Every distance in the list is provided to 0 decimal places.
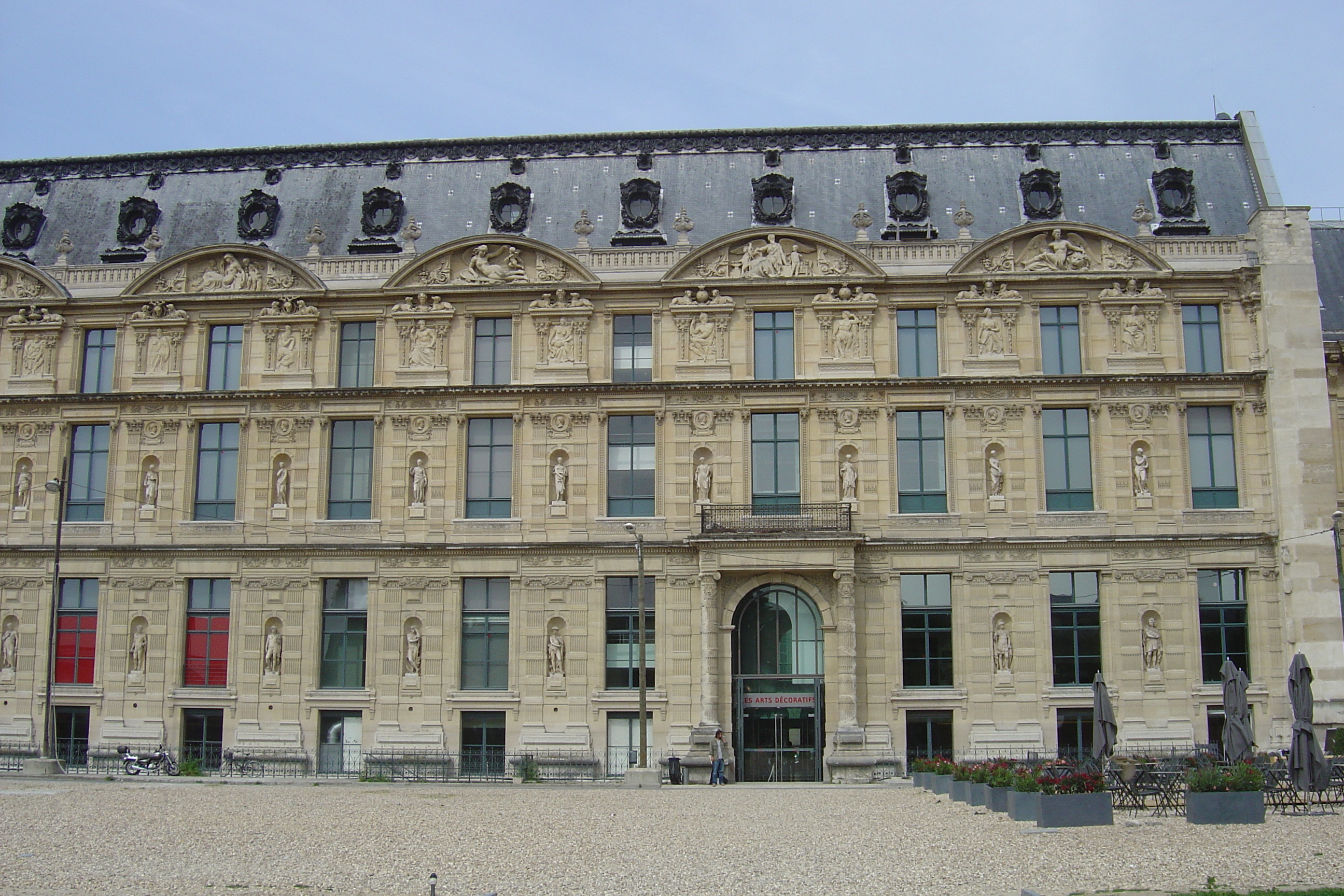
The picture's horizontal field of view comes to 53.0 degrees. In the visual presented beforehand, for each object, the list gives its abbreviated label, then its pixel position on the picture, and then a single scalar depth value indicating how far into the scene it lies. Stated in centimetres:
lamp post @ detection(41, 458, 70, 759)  4012
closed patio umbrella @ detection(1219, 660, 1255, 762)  3050
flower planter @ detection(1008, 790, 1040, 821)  2631
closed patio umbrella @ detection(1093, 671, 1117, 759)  3359
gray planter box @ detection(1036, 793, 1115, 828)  2530
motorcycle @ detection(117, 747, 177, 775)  4250
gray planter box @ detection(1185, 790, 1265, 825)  2520
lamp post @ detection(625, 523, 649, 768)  3894
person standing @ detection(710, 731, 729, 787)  4050
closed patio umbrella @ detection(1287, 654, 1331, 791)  2750
